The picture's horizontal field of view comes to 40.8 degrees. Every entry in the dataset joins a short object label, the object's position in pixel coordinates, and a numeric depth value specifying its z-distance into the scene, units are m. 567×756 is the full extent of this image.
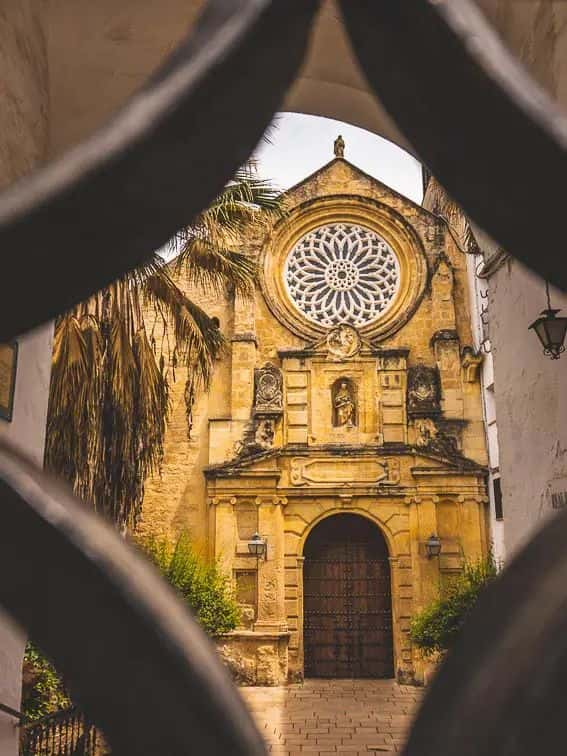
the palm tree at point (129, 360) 7.39
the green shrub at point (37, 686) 6.00
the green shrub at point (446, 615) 9.55
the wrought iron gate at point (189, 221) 0.38
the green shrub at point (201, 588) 10.71
